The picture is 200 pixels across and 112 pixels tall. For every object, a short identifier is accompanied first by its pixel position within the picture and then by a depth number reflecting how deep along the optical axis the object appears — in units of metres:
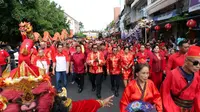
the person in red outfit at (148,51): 4.27
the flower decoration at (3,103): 1.18
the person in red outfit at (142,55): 4.31
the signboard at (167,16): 8.34
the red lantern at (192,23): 5.60
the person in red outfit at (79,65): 4.69
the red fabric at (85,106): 1.53
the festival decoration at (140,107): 1.75
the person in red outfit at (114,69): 4.44
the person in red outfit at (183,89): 1.89
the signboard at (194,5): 5.52
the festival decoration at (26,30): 2.84
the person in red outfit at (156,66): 4.08
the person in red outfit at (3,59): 5.22
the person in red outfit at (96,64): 4.28
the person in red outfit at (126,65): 4.33
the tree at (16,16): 9.99
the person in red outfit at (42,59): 4.14
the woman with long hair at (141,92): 1.95
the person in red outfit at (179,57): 3.10
